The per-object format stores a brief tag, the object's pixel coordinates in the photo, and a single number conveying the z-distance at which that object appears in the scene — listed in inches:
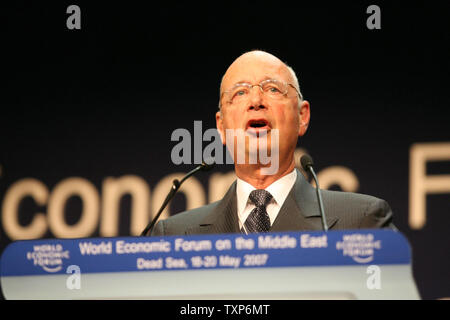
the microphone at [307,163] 174.8
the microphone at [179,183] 173.3
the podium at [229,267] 163.2
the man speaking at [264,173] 176.0
